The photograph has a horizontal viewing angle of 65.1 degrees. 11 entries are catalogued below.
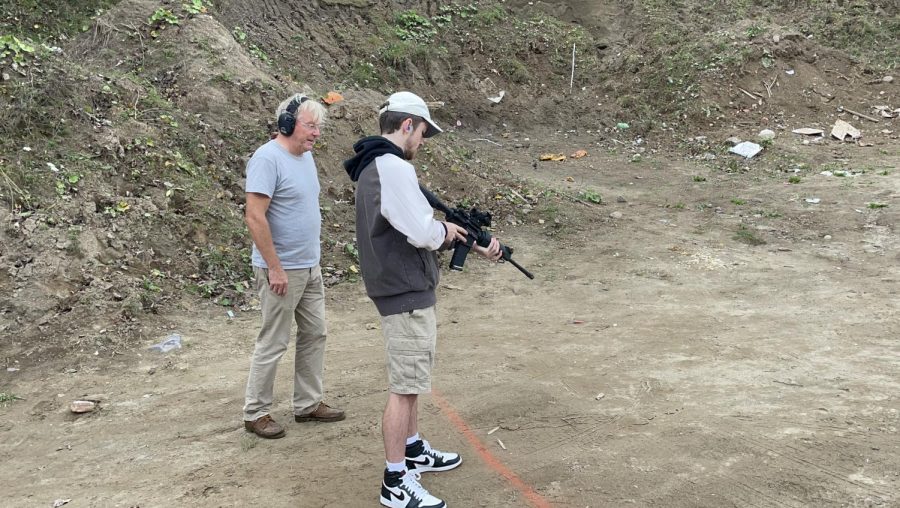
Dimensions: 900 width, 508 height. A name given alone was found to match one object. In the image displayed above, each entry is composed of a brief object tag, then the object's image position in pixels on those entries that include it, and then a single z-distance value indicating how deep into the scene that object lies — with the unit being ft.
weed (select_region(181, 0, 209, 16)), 34.30
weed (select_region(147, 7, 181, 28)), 33.65
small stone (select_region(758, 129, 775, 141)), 42.57
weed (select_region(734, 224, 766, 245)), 27.86
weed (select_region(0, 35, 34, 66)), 25.03
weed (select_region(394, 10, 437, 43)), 53.11
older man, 12.51
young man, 10.58
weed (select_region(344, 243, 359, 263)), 25.59
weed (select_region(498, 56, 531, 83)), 53.36
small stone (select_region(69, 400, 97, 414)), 15.37
